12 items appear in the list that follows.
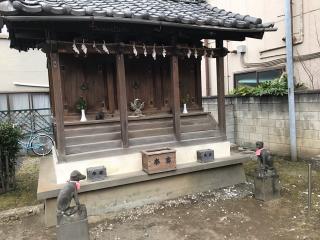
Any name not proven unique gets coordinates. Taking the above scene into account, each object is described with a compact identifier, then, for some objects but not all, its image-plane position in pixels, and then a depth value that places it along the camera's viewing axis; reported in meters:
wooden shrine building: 6.15
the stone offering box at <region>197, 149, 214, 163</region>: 7.38
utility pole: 9.42
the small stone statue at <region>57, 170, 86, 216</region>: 4.70
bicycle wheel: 13.75
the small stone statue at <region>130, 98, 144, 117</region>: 7.86
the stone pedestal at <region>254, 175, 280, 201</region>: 6.42
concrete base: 6.27
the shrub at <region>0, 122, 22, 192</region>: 8.11
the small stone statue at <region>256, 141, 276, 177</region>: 6.47
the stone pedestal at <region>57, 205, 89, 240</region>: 4.68
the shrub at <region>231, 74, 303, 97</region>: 9.98
